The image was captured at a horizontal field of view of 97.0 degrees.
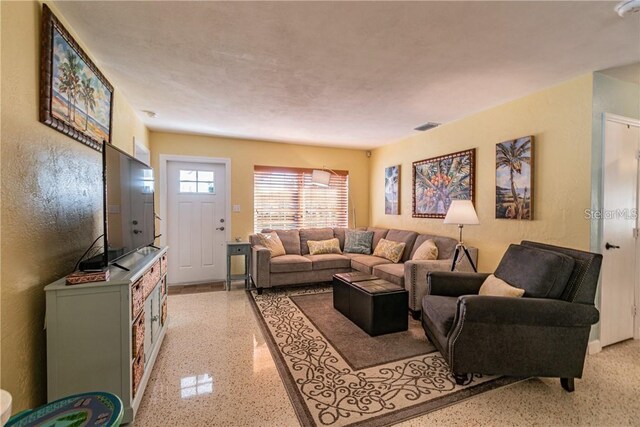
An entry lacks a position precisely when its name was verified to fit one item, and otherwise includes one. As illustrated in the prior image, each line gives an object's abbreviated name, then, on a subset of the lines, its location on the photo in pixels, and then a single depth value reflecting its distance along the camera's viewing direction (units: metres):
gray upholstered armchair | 1.86
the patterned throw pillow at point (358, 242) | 4.68
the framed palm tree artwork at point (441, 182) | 3.42
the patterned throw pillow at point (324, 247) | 4.57
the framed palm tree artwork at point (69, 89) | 1.53
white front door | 4.43
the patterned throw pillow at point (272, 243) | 4.28
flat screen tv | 1.70
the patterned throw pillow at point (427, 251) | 3.42
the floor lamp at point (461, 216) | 2.91
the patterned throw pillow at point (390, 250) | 3.96
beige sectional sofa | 3.09
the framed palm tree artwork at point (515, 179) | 2.74
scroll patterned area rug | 1.73
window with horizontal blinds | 4.87
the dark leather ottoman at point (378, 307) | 2.69
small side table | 4.24
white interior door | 2.43
